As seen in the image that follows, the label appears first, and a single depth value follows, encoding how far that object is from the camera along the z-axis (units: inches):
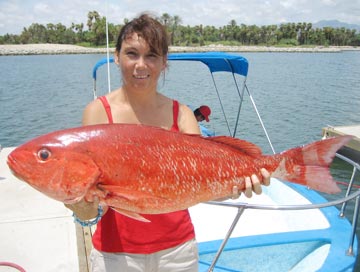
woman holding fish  73.7
